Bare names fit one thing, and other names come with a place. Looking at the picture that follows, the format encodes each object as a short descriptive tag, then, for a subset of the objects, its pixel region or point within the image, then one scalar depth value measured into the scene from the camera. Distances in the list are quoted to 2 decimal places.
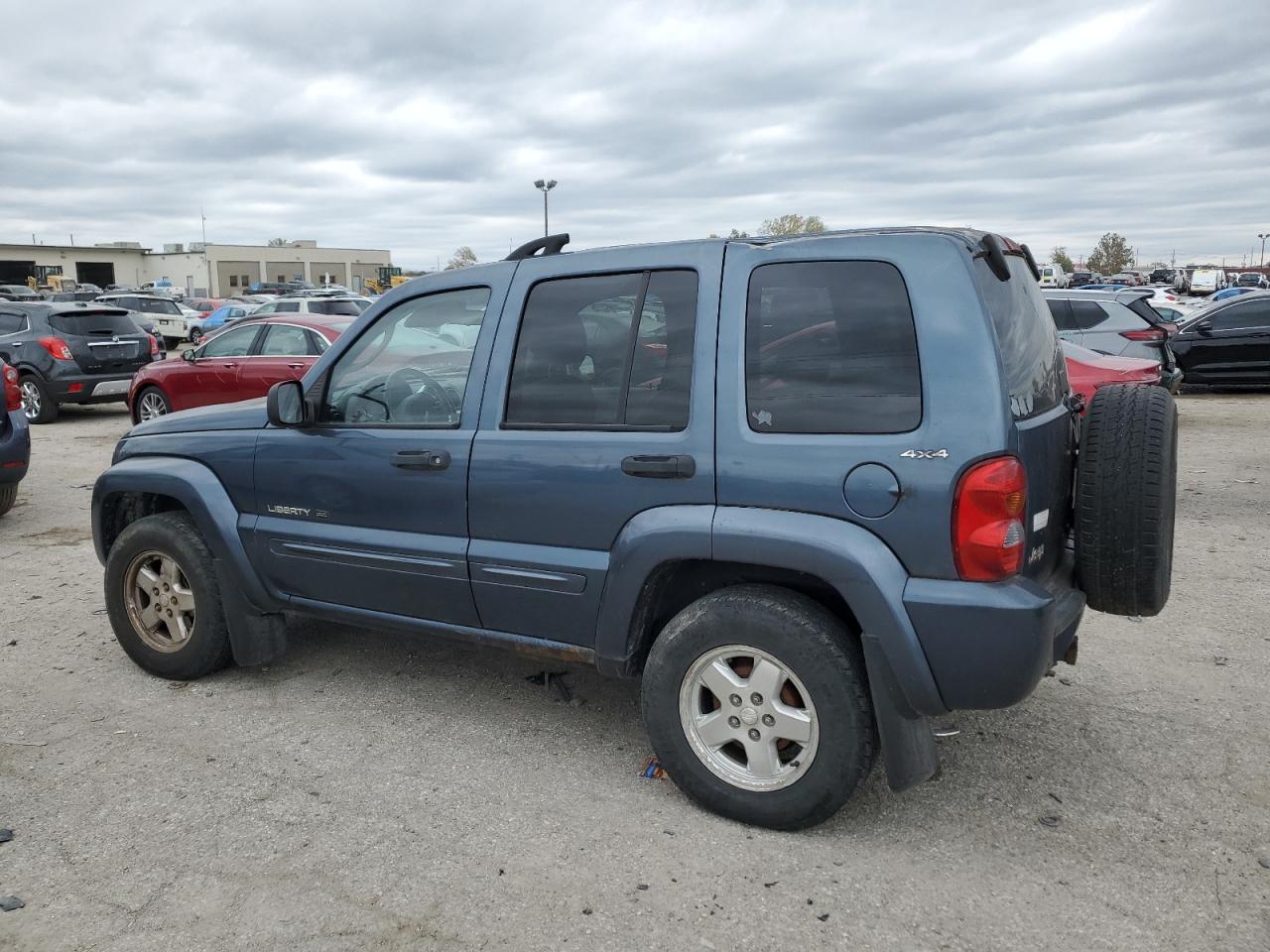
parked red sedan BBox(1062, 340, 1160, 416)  9.38
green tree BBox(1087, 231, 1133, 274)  104.59
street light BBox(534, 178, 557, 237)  40.50
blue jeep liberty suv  2.98
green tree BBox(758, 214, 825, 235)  68.19
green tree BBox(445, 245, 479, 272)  100.26
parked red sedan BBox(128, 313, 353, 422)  11.82
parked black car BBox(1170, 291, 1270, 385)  16.50
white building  86.81
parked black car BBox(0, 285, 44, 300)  40.41
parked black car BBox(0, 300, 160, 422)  14.07
